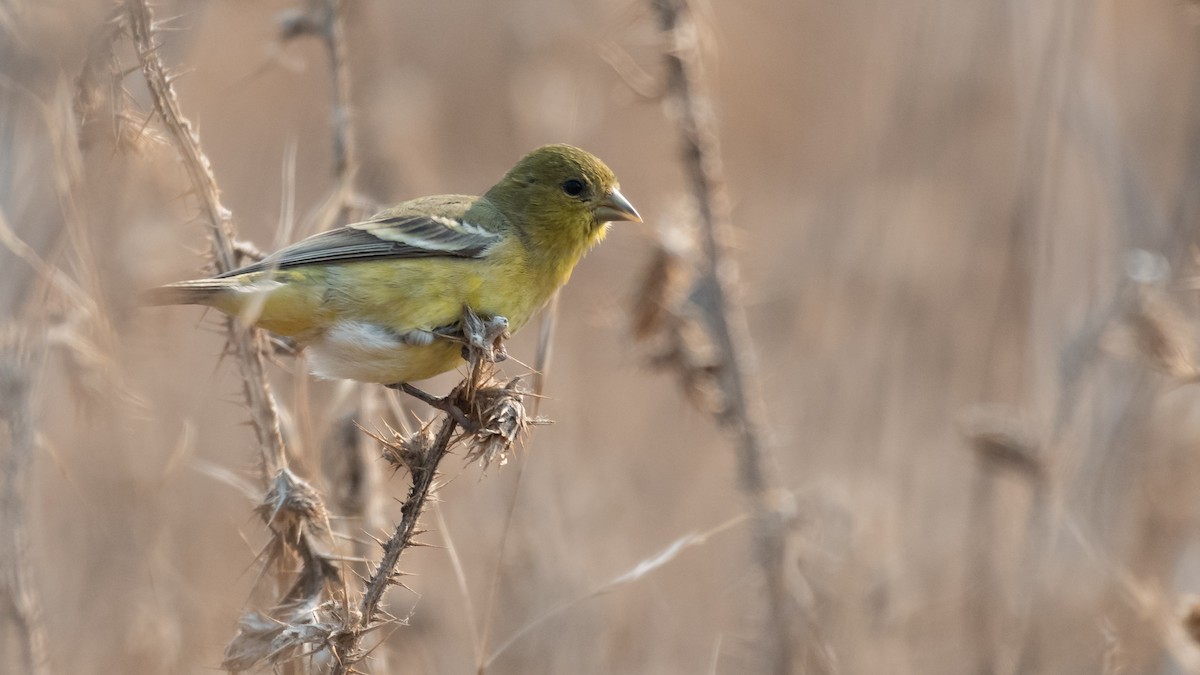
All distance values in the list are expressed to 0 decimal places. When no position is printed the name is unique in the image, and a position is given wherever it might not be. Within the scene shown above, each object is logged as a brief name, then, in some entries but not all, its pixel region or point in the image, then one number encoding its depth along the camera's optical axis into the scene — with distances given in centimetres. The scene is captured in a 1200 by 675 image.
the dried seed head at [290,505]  507
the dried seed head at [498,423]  491
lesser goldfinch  653
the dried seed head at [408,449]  492
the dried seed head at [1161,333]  713
